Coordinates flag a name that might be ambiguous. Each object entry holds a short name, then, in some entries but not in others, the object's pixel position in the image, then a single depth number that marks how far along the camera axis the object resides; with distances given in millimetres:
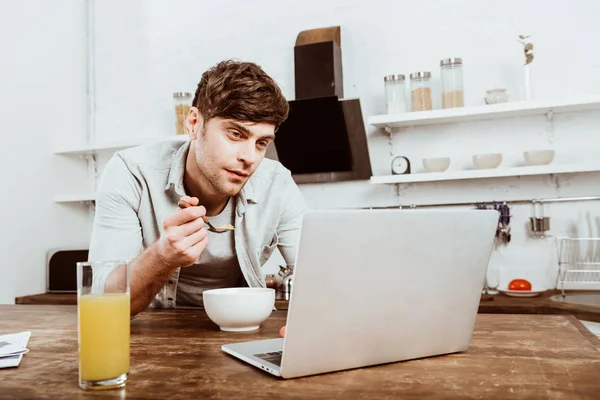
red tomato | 2773
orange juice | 774
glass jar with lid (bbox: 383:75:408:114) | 3117
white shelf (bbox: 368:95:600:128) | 2814
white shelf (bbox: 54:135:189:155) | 3537
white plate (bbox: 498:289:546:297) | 2719
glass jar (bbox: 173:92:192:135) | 3489
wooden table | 736
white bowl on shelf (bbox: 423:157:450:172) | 3031
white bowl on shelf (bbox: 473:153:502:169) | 2932
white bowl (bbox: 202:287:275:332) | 1175
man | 1568
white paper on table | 911
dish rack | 2863
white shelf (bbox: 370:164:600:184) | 2773
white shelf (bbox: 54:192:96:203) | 3668
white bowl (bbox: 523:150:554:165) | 2838
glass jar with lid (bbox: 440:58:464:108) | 3008
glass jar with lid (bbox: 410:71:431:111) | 3051
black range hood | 3219
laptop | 789
